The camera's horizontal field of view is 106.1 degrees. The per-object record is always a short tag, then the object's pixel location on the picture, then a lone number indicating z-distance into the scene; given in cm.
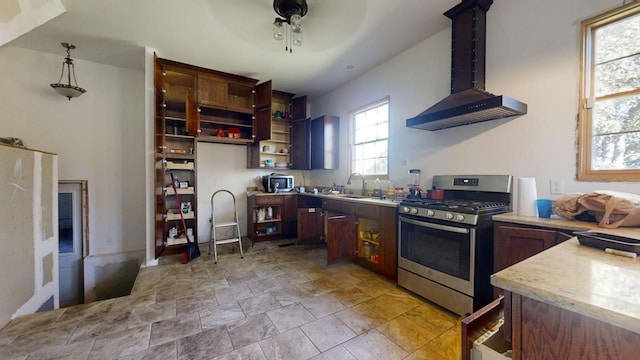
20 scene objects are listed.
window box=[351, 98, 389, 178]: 362
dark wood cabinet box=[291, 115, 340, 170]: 446
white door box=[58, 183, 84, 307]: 341
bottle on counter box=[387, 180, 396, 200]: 327
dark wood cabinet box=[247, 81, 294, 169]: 417
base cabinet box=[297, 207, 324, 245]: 383
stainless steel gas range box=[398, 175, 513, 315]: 193
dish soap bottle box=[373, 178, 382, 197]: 352
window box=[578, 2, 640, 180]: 167
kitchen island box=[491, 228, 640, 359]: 54
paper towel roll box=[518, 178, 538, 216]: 188
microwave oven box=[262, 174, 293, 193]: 452
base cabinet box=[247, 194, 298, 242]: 430
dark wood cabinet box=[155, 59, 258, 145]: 360
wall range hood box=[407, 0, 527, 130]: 221
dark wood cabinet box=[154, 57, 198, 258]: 331
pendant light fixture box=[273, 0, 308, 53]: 216
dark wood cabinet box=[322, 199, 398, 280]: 267
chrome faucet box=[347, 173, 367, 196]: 386
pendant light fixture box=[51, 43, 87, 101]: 311
